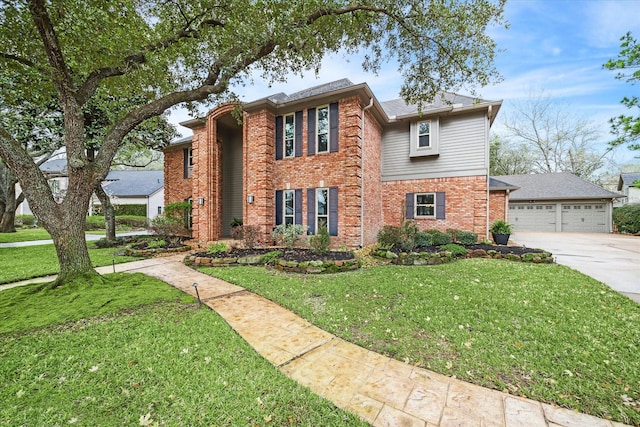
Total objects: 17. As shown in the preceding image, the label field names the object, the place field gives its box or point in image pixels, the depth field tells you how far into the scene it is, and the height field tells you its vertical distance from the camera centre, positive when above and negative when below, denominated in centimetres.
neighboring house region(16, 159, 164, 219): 2408 +205
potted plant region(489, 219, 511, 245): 1005 -84
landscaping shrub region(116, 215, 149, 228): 2199 -84
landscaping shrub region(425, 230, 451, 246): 906 -100
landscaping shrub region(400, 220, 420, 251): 804 -82
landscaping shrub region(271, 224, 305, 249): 909 -82
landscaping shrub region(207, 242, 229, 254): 802 -120
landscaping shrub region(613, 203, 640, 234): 1523 -46
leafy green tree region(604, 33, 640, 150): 932 +510
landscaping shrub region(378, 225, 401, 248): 846 -84
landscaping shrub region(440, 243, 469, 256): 796 -121
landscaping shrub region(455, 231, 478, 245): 946 -100
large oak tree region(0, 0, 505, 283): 447 +355
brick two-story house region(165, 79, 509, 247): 908 +186
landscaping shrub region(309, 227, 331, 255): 745 -94
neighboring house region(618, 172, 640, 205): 2038 +175
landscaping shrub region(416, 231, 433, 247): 890 -101
